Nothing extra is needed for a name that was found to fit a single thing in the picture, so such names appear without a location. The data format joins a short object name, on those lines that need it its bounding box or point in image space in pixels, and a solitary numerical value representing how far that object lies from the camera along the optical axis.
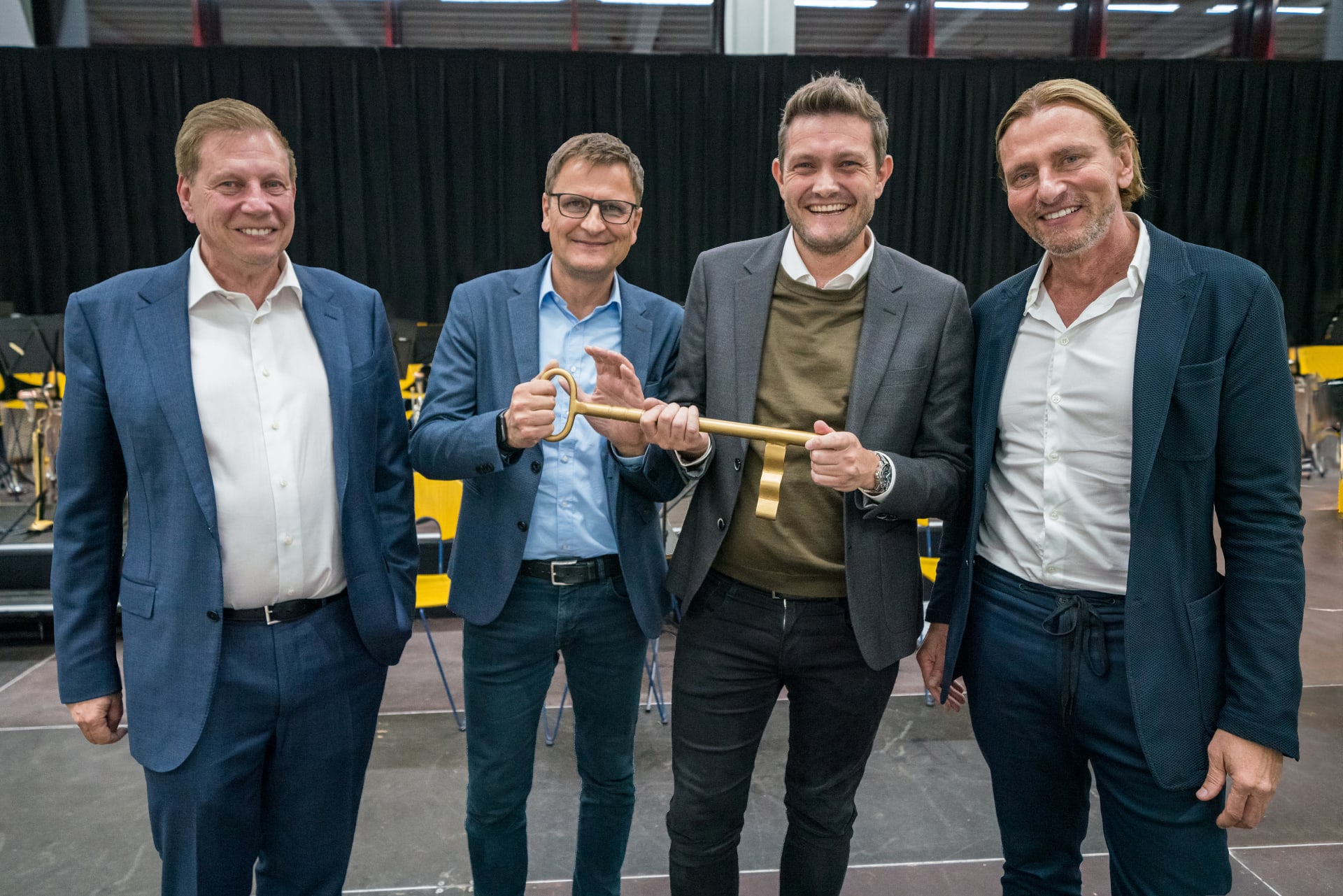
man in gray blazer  1.72
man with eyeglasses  1.87
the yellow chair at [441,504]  3.92
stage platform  4.64
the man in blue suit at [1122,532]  1.48
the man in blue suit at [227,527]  1.53
